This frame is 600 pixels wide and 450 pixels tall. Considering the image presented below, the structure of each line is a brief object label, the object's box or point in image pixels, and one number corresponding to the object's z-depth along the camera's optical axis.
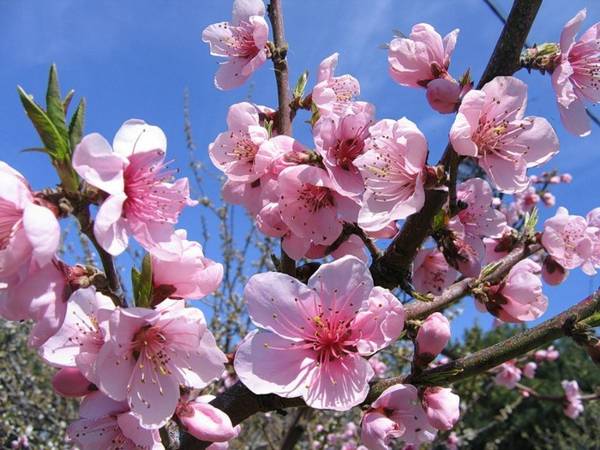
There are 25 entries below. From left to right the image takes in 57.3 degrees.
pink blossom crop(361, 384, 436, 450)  0.14
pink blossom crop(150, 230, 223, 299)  0.13
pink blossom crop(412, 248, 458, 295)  0.19
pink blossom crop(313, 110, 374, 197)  0.16
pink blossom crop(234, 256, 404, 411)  0.14
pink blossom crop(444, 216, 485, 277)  0.17
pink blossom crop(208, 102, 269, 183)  0.18
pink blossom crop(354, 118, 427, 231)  0.15
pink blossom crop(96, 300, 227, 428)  0.13
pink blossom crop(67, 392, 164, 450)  0.14
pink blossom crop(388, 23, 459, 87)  0.18
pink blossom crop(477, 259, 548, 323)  0.18
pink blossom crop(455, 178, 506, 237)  0.18
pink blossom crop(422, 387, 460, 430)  0.14
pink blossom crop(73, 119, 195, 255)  0.11
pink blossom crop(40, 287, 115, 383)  0.13
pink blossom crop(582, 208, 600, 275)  0.23
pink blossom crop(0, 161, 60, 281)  0.11
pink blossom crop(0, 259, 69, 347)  0.11
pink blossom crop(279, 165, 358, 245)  0.16
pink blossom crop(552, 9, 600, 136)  0.17
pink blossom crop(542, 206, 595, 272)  0.22
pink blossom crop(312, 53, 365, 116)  0.19
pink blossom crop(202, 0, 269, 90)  0.22
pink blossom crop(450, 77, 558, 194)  0.15
